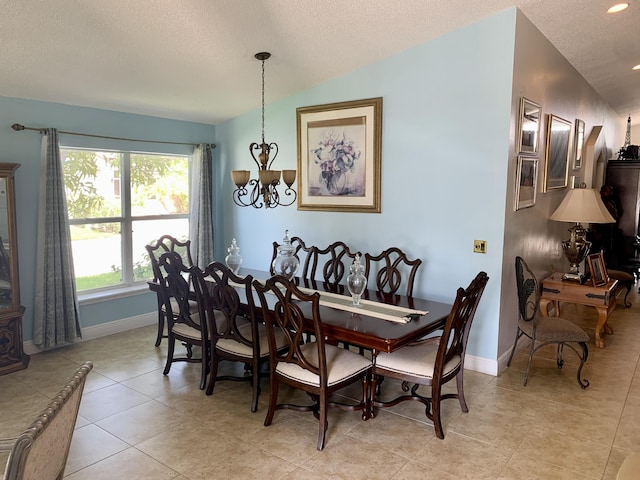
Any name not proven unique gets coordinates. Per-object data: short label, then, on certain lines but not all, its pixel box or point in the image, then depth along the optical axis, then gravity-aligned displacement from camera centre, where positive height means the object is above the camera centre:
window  4.54 -0.05
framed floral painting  4.20 +0.49
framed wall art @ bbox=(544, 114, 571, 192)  4.34 +0.56
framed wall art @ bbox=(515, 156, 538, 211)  3.68 +0.22
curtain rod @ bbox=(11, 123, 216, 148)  3.87 +0.66
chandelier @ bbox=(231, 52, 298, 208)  3.40 +0.21
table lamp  4.21 -0.06
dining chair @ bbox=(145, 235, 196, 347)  3.76 -0.69
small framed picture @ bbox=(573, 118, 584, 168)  5.23 +0.78
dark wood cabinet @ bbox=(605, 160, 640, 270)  6.95 +0.08
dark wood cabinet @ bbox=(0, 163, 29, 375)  3.63 -0.65
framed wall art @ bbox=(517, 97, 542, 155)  3.64 +0.68
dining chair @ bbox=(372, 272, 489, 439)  2.65 -0.94
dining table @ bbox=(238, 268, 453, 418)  2.61 -0.72
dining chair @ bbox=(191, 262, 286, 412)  3.03 -0.90
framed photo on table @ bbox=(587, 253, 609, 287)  4.18 -0.56
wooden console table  4.05 -0.79
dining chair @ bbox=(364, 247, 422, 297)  3.70 -0.55
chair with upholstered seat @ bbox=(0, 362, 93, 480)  1.16 -0.67
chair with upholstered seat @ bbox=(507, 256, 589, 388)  3.43 -0.93
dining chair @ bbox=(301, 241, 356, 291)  4.10 -0.54
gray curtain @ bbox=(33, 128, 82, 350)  4.04 -0.49
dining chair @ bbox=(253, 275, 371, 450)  2.59 -0.96
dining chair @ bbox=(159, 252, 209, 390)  3.41 -0.92
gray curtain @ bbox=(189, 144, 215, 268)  5.34 -0.02
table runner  2.94 -0.70
